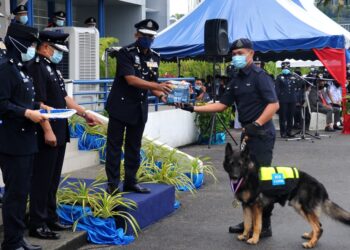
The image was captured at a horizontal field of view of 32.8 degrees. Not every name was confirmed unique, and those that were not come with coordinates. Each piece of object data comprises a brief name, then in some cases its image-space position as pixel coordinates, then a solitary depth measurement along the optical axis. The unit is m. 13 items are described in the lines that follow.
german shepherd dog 5.81
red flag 16.33
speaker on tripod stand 13.71
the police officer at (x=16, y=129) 4.66
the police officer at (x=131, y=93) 6.35
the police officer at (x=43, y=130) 5.31
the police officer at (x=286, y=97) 16.08
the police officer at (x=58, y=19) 10.58
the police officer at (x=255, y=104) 6.07
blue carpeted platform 6.46
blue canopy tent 15.76
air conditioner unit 11.54
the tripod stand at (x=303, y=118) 16.14
